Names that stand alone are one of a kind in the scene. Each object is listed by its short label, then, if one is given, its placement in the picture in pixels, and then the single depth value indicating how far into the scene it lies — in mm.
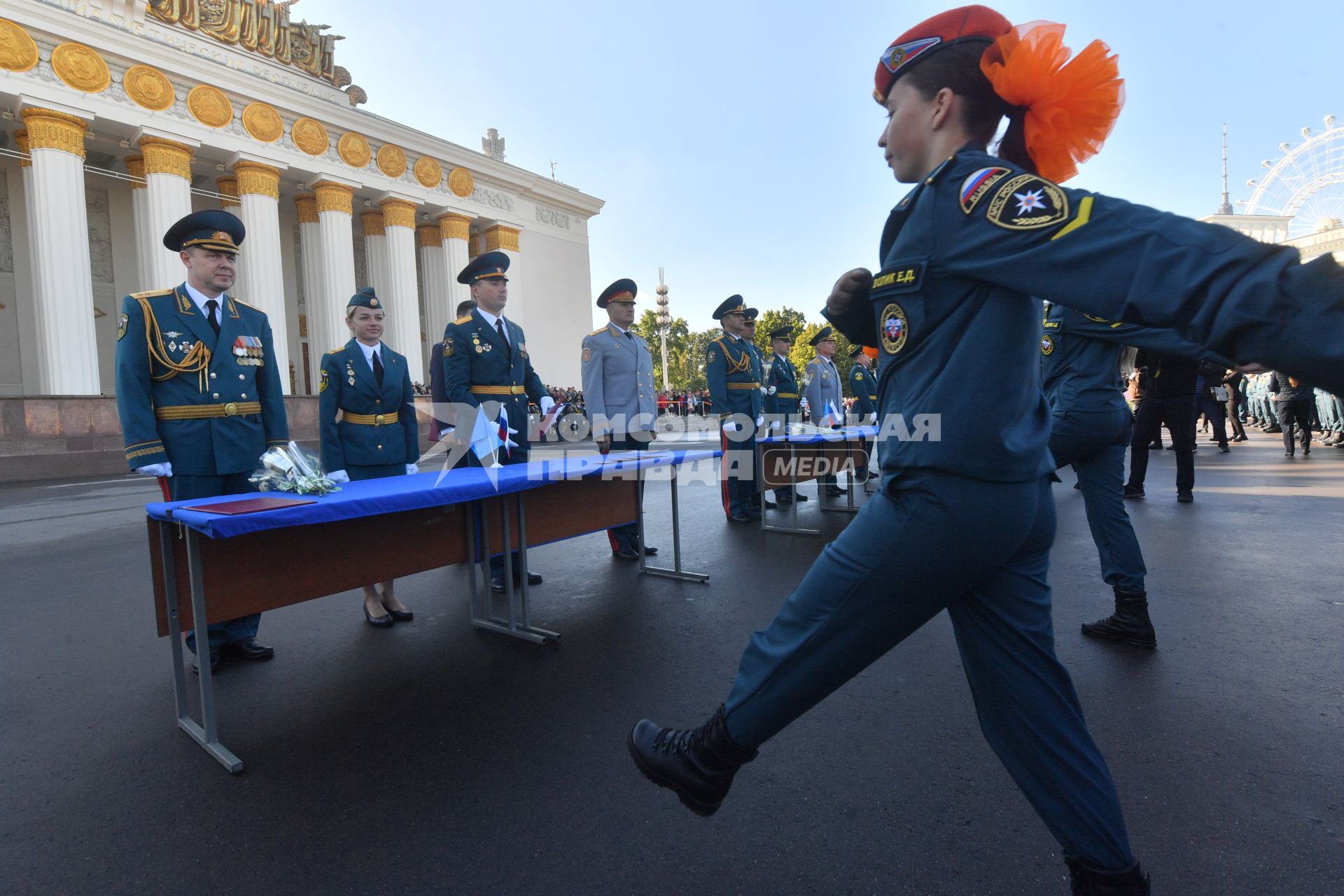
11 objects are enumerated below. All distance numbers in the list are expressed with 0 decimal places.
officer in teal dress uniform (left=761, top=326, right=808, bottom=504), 8773
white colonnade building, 18609
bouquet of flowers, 2973
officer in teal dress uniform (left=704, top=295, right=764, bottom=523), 7348
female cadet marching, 1291
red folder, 2421
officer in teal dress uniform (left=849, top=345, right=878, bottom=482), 10031
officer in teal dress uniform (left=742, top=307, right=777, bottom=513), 7637
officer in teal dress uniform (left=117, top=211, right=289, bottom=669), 3248
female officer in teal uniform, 4141
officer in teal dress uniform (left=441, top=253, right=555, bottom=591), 4820
